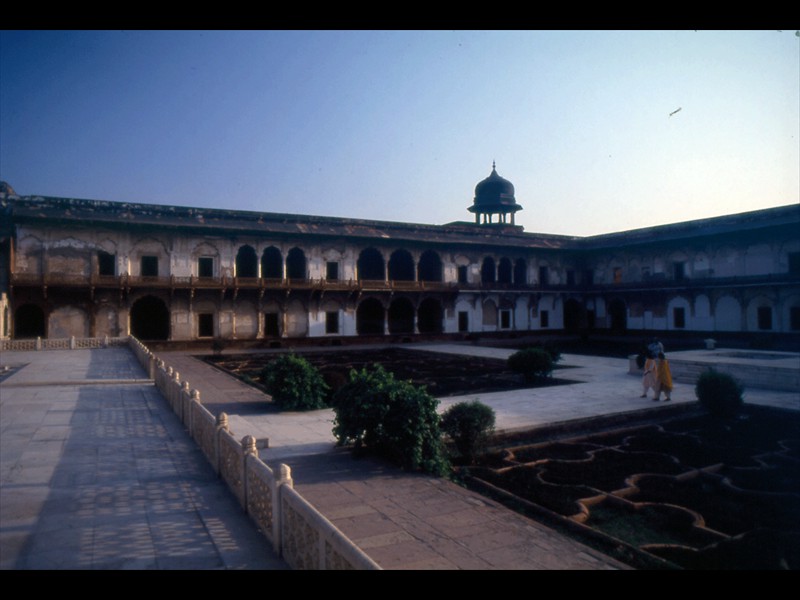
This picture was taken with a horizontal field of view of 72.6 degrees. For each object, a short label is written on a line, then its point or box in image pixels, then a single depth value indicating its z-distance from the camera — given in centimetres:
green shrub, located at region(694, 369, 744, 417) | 960
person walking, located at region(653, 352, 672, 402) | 1066
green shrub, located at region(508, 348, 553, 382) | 1334
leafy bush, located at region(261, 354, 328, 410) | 984
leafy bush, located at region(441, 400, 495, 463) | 686
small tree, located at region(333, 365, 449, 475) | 614
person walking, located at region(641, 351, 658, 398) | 1091
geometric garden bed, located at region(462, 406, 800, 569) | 438
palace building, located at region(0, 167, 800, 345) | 2219
